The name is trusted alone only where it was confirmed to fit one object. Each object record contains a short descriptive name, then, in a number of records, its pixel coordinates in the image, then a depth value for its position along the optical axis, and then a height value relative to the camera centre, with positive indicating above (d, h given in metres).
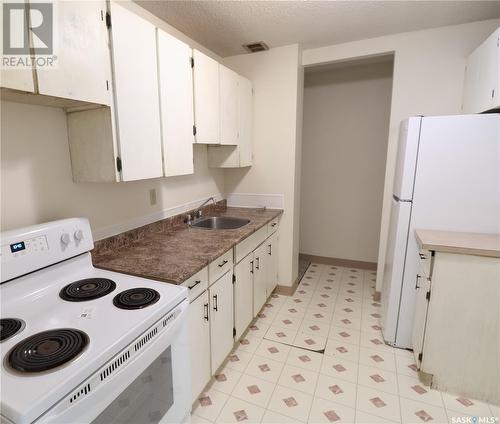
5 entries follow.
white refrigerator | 1.88 -0.12
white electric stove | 0.79 -0.58
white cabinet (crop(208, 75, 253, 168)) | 2.67 +0.18
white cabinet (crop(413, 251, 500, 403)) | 1.68 -0.95
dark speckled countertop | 1.48 -0.53
